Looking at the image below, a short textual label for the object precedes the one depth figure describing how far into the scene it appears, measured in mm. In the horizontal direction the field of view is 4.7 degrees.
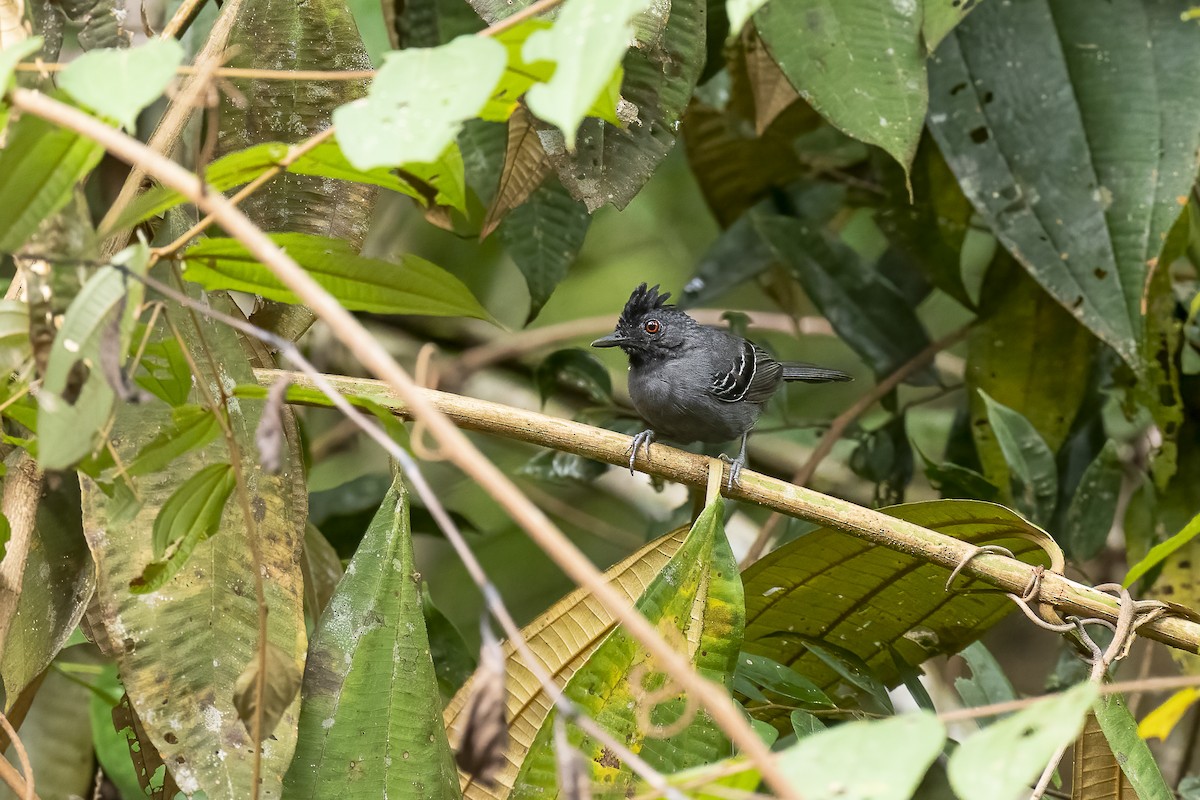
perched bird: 6624
